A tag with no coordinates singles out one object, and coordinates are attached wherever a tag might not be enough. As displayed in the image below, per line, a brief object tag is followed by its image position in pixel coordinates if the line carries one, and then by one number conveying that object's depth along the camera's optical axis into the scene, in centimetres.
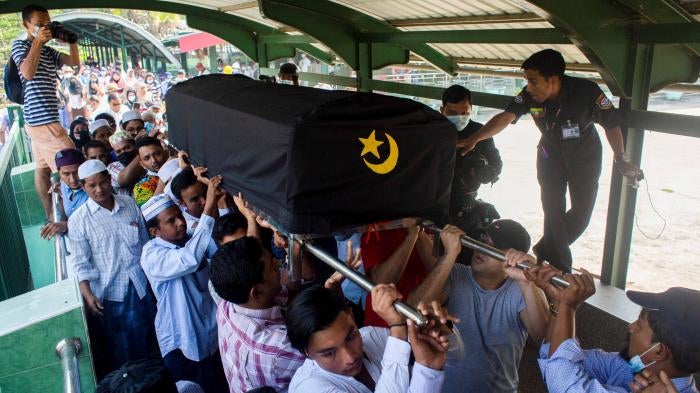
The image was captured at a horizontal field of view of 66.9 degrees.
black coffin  181
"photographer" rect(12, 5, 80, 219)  405
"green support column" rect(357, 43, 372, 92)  545
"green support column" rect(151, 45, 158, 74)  1966
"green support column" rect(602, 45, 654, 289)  290
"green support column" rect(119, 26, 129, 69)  1808
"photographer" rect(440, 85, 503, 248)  333
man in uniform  298
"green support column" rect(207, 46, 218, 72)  1830
